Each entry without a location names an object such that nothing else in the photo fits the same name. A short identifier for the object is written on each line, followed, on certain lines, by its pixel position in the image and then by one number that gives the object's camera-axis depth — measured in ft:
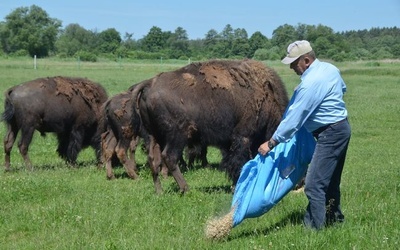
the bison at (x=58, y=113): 42.57
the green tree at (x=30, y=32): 335.88
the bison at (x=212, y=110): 31.71
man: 20.76
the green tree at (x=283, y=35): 243.81
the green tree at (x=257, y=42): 245.24
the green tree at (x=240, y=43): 252.62
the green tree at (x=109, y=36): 420.44
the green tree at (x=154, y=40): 385.50
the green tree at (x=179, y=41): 374.71
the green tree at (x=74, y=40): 355.56
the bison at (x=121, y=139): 39.55
